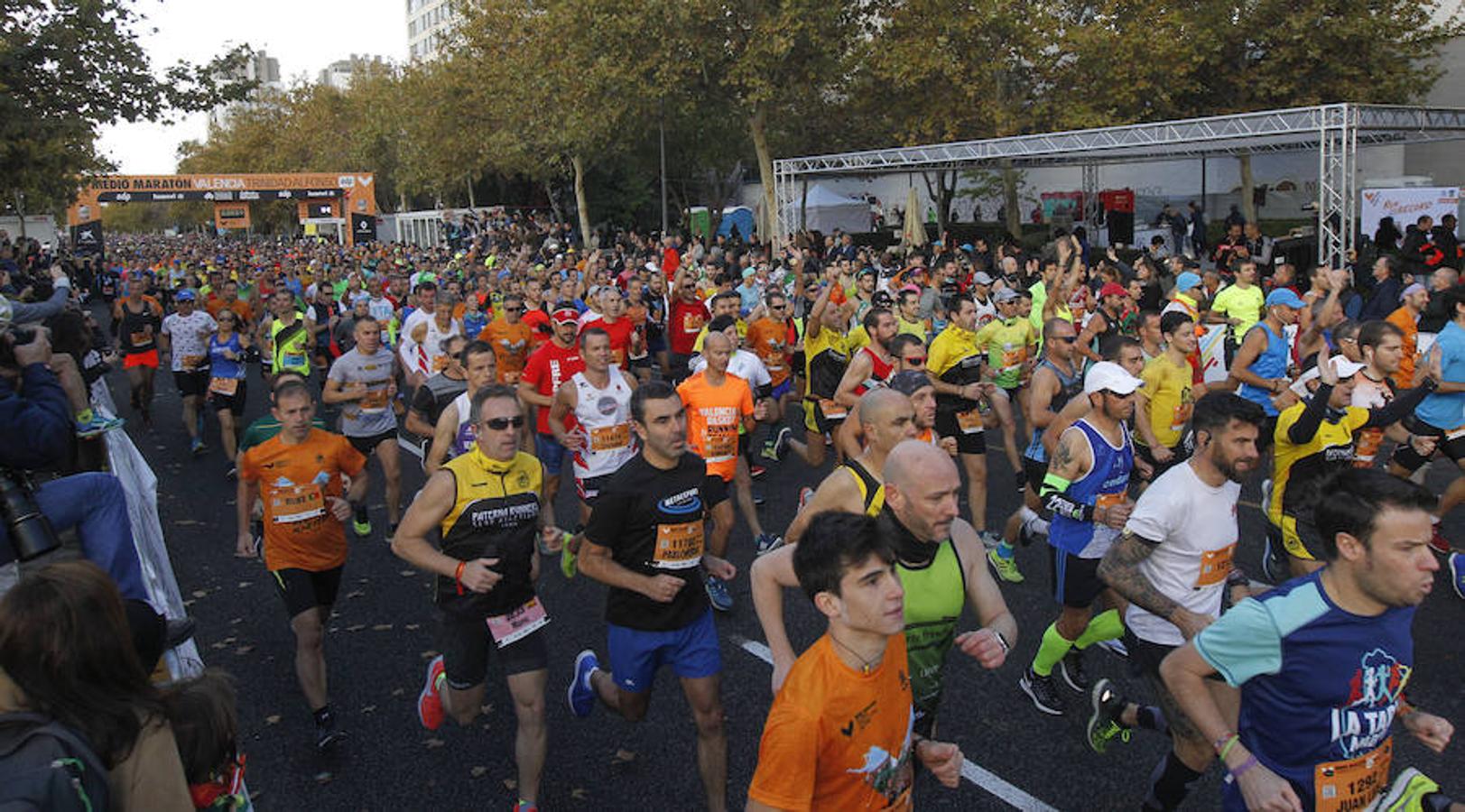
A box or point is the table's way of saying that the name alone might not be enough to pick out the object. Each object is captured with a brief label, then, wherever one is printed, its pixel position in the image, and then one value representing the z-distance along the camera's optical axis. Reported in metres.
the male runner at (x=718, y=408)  7.27
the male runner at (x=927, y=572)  3.26
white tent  38.41
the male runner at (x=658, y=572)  4.36
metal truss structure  16.66
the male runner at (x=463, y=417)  6.70
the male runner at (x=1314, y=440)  5.79
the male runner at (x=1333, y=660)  2.87
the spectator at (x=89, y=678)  2.31
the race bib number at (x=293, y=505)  5.50
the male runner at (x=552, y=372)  8.40
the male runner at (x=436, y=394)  7.84
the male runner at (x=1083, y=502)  5.22
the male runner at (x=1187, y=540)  4.12
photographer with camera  3.46
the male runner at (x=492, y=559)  4.46
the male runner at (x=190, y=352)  11.90
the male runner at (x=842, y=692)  2.62
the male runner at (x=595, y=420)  7.15
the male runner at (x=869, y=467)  3.97
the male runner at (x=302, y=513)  5.37
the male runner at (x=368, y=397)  8.52
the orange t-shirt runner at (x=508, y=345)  10.64
